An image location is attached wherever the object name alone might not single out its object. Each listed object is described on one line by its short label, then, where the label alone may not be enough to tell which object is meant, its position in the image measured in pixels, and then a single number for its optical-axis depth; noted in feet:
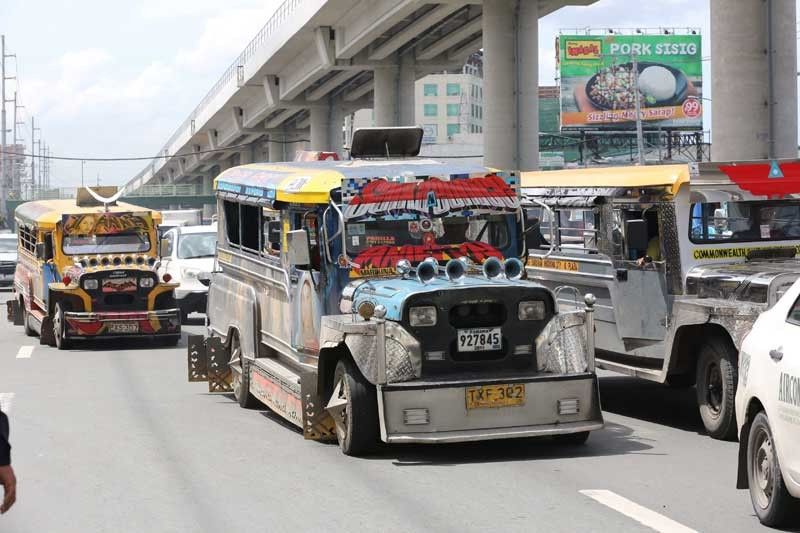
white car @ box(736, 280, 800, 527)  26.02
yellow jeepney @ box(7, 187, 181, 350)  78.59
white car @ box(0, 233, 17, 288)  158.61
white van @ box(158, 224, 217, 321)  92.38
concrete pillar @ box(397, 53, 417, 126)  167.43
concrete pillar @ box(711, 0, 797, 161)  81.46
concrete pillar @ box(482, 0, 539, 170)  125.18
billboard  313.12
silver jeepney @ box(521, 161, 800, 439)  40.96
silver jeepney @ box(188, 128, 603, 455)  36.65
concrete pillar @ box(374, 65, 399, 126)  167.43
